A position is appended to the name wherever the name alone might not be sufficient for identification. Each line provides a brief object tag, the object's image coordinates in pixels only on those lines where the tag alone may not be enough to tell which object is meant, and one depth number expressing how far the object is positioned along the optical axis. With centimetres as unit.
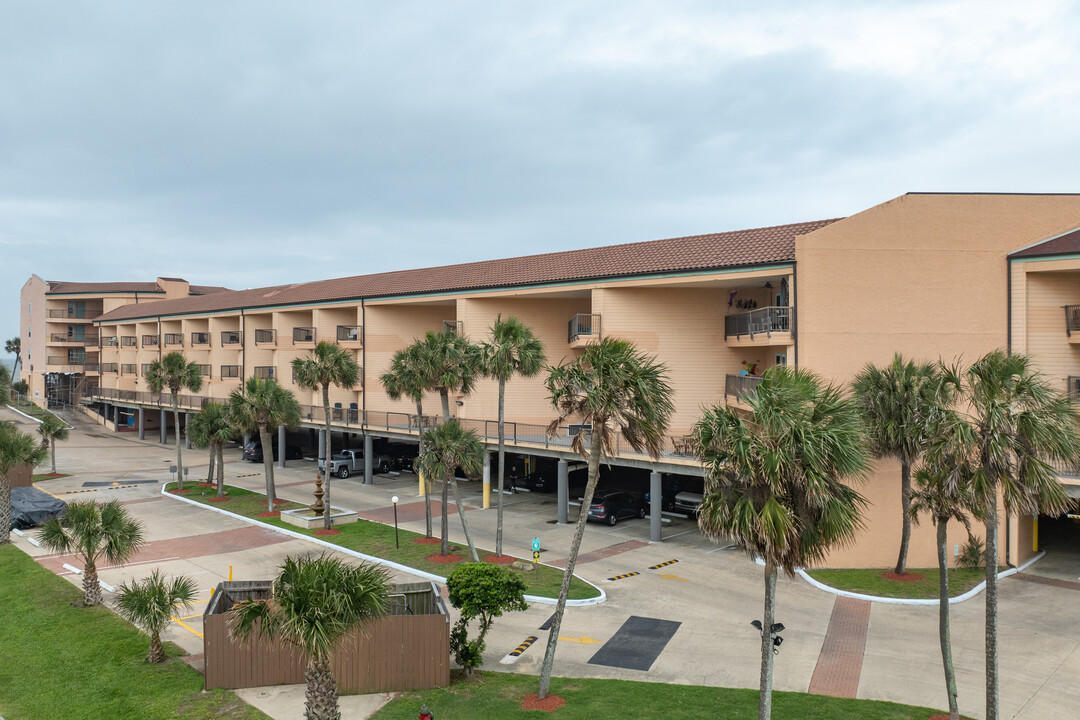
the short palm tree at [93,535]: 1962
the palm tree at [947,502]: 1273
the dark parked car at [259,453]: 5322
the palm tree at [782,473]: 1115
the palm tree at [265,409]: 3306
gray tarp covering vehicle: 3066
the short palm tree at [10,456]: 2664
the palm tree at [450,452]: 2409
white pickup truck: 4606
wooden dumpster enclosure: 1495
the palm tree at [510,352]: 2403
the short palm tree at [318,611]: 1196
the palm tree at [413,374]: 2583
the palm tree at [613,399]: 1446
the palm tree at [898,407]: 2094
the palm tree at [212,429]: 3663
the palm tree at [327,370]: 3072
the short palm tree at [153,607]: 1602
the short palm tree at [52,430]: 4350
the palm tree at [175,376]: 3972
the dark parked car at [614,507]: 3127
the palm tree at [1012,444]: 1191
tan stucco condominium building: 2402
